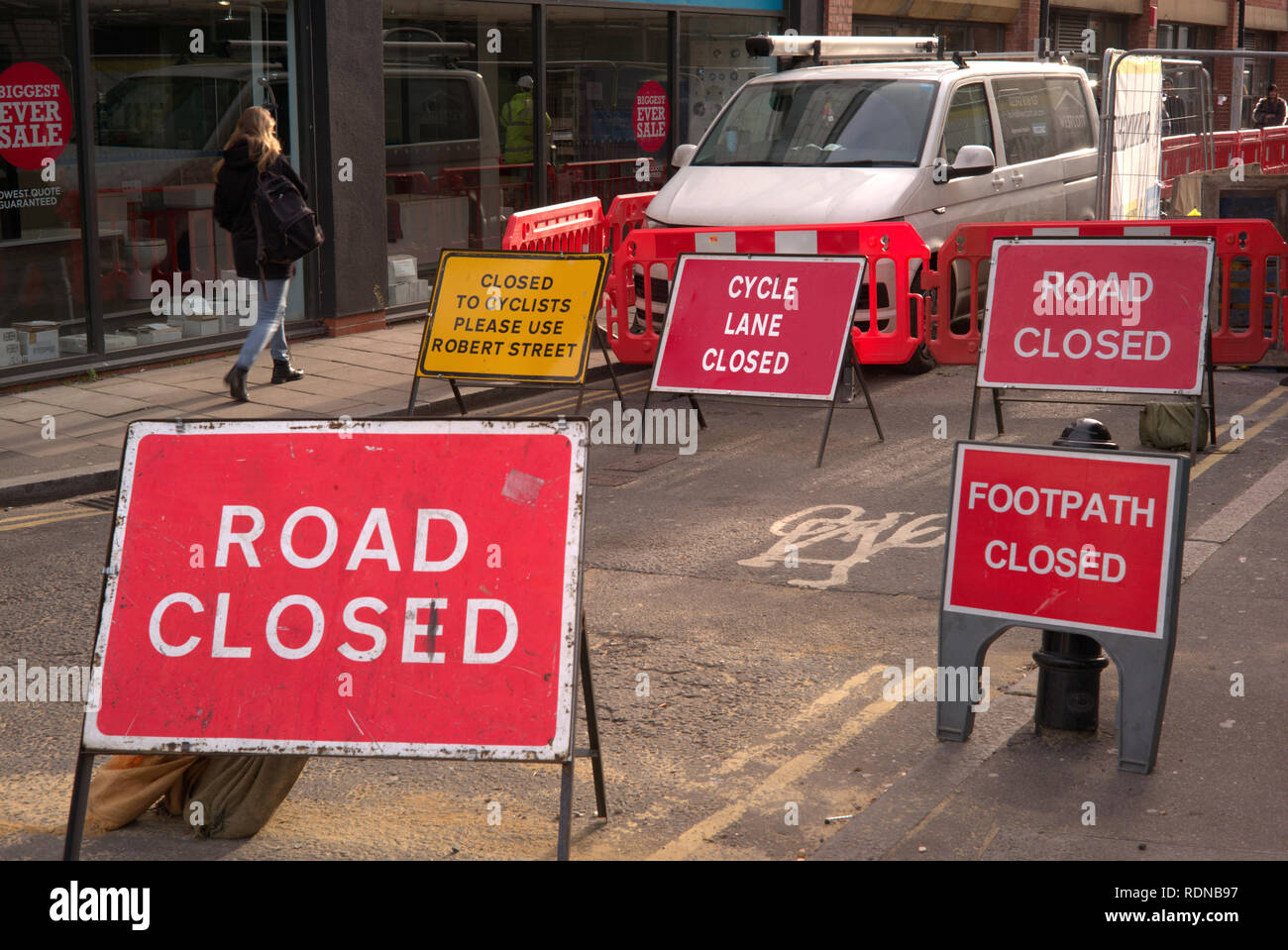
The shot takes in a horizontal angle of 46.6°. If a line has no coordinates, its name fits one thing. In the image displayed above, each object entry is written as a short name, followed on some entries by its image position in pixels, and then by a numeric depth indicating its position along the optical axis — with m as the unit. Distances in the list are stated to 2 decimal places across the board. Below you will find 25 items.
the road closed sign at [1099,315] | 8.06
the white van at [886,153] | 10.98
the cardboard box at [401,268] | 13.40
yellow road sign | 8.99
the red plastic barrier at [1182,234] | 9.52
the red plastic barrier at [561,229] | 10.98
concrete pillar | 12.31
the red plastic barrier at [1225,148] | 17.02
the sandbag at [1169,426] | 8.66
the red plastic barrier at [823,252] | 10.02
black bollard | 4.72
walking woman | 10.00
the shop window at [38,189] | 10.22
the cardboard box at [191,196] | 11.55
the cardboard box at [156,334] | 11.47
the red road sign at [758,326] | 8.77
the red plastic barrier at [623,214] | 12.55
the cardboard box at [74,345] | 10.91
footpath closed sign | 4.53
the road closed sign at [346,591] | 3.78
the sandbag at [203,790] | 4.24
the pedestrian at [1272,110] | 23.95
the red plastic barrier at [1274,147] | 17.62
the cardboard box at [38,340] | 10.62
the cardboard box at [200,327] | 11.81
